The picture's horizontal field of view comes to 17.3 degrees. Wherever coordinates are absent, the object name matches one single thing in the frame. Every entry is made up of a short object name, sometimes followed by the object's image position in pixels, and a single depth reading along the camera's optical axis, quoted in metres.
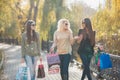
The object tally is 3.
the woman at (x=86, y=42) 10.16
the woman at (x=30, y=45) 9.85
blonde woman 10.10
